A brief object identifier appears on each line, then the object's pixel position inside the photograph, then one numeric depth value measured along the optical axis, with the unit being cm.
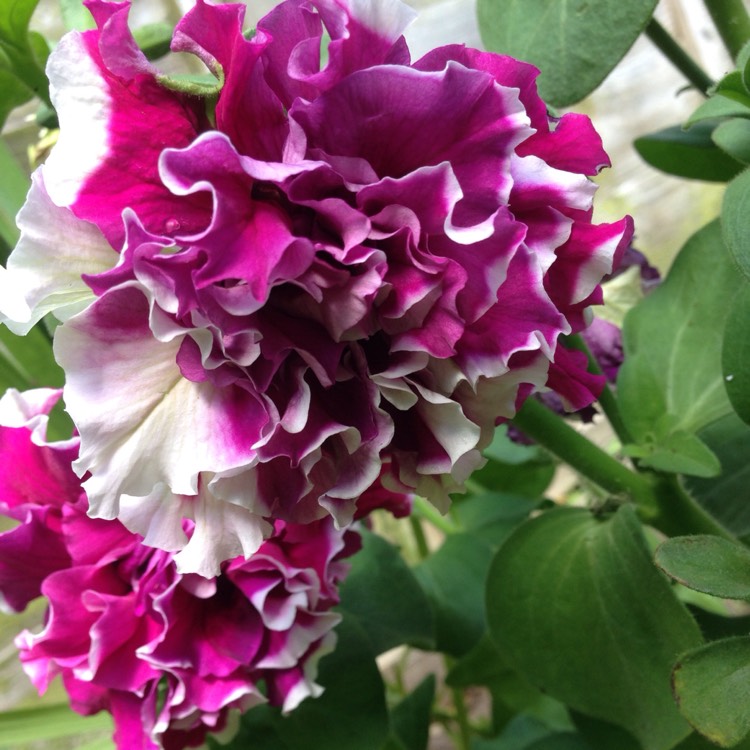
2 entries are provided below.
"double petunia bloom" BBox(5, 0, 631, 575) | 20
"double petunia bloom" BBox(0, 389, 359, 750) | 31
